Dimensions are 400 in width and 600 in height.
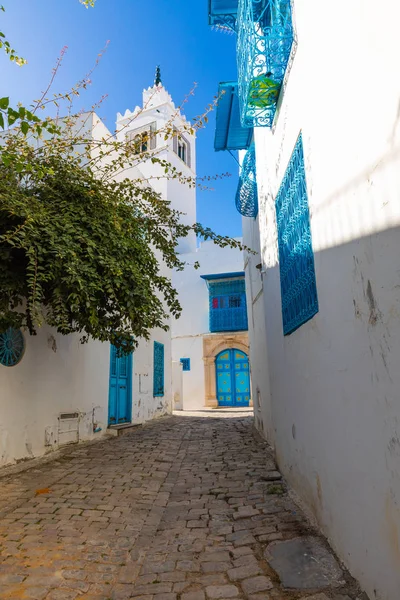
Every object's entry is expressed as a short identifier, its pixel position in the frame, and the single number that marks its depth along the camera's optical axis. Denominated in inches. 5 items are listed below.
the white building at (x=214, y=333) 683.4
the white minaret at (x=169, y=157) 807.1
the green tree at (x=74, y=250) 170.4
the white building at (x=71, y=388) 216.2
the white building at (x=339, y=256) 69.7
